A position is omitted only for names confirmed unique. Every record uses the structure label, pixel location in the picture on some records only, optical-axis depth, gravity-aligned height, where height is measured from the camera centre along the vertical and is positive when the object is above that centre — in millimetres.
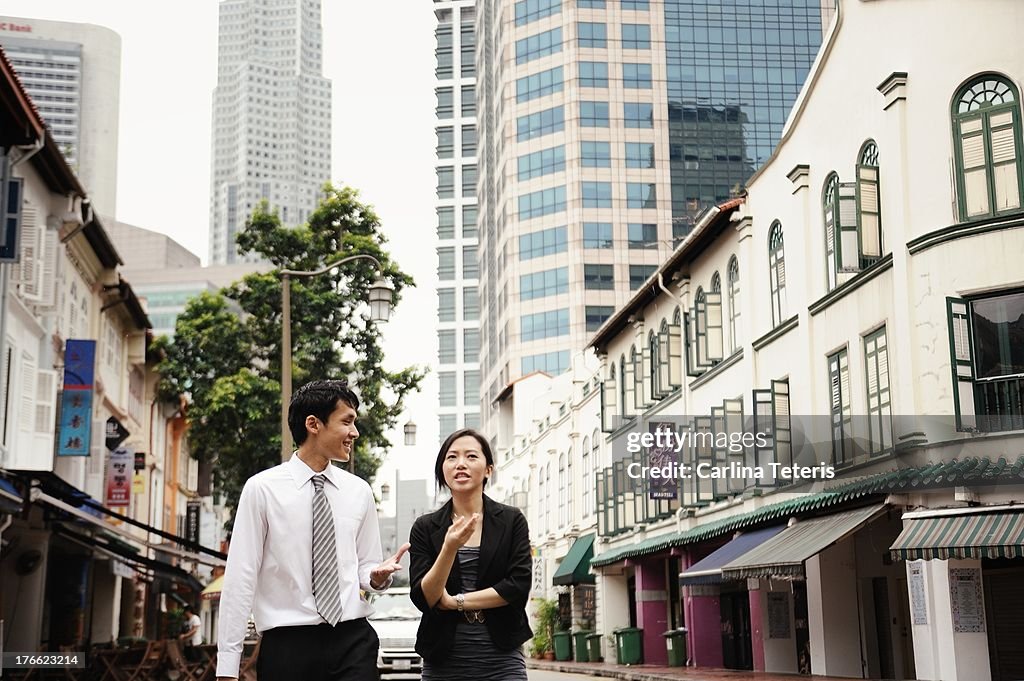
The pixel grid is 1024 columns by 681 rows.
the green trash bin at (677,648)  32281 -1223
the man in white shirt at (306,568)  5195 +120
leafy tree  34750 +6602
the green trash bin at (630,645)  35875 -1266
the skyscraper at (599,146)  82500 +26983
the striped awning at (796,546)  20297 +724
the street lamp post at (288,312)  20656 +4517
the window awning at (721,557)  25195 +685
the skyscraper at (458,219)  127125 +34417
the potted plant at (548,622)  46062 -831
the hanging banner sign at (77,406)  26594 +3736
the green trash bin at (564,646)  43625 -1537
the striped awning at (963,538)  17328 +671
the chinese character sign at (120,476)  33156 +3061
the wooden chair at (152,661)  19688 -819
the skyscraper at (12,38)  194500 +79097
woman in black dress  5570 +72
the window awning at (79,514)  19547 +1312
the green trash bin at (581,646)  41312 -1460
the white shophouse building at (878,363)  19344 +3710
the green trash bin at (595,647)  40312 -1457
